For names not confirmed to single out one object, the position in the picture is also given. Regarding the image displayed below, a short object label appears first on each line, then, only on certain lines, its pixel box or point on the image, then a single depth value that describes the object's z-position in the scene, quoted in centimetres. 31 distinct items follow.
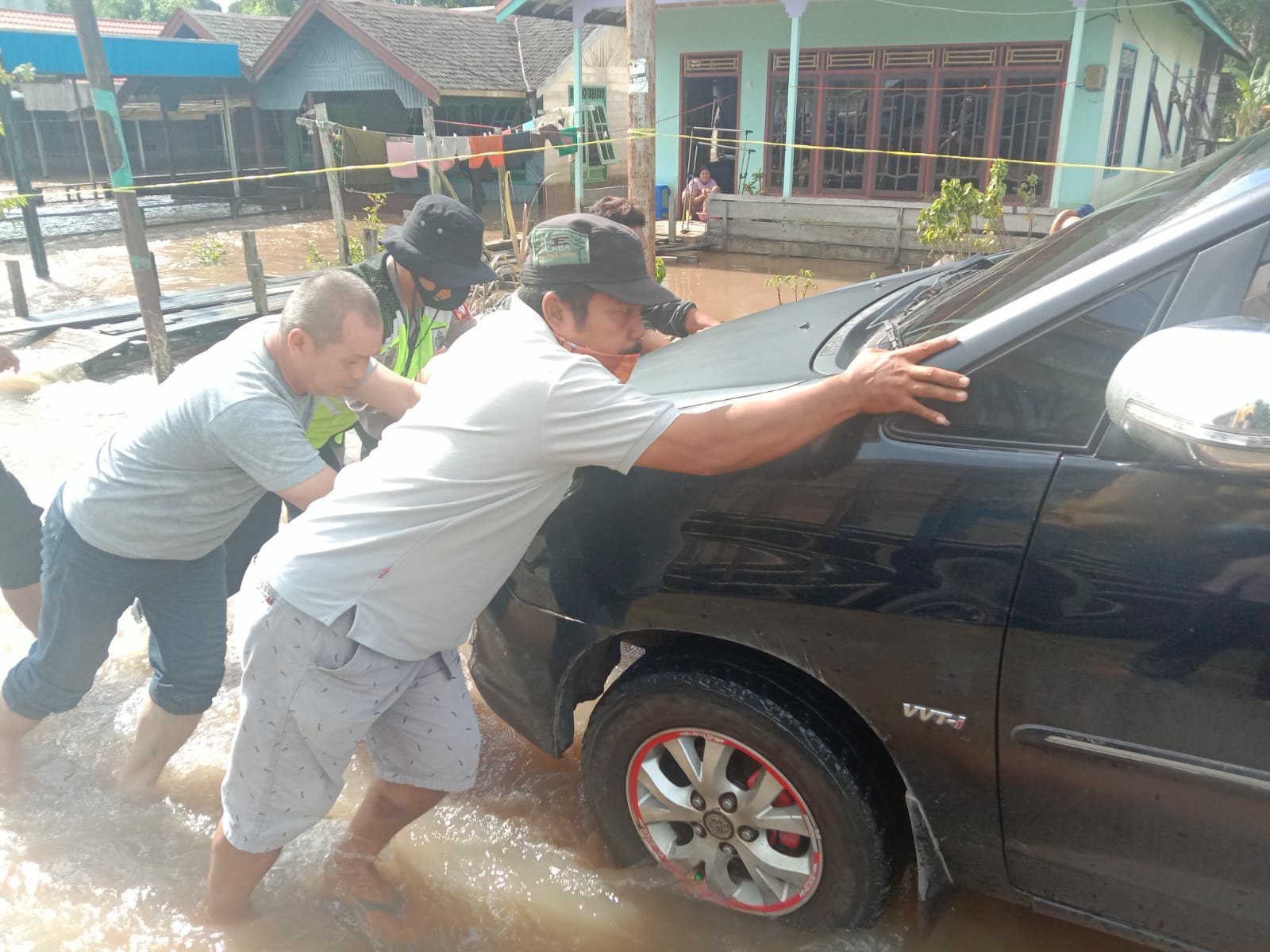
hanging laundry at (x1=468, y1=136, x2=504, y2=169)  1333
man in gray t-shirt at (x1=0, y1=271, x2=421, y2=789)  247
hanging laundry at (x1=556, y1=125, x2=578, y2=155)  1650
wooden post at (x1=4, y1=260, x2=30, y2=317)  961
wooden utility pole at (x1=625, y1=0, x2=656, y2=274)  672
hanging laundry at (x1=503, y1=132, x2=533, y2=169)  1459
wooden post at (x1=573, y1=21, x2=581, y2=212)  1542
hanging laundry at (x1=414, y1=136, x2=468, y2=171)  1229
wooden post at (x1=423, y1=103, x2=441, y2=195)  1141
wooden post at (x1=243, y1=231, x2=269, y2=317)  914
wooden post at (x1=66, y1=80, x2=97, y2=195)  1952
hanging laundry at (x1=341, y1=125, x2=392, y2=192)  1396
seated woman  1673
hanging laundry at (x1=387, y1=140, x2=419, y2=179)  1341
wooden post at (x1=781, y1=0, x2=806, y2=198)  1383
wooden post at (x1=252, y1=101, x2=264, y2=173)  2462
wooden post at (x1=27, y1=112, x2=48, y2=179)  2689
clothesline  1208
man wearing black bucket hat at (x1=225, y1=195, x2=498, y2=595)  345
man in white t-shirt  193
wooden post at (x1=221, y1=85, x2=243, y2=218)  2150
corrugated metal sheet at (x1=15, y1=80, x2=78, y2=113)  1989
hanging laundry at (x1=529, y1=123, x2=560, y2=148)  1659
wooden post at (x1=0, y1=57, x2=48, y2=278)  1110
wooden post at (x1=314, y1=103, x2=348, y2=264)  1027
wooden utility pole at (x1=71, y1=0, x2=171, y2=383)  504
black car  166
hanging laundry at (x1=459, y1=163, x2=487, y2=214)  1919
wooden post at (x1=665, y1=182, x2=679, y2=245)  1535
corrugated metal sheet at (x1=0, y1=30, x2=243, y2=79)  1966
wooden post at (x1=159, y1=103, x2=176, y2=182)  2443
